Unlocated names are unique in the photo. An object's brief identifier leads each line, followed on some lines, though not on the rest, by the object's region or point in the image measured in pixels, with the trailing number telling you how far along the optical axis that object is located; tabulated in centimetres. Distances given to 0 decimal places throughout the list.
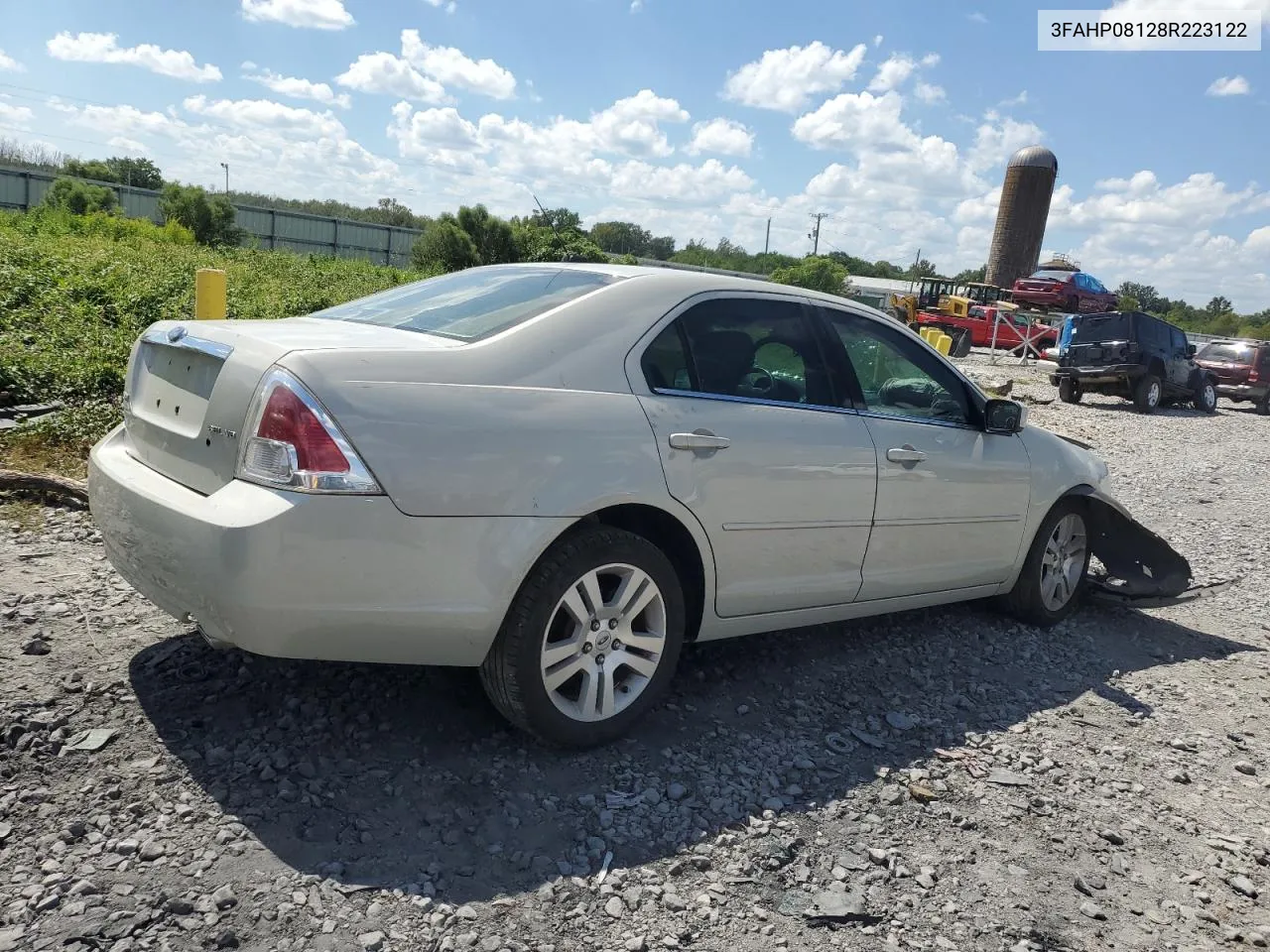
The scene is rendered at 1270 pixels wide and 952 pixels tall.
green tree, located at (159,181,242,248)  3278
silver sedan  289
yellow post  621
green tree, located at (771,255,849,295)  4281
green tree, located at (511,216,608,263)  3113
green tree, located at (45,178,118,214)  3123
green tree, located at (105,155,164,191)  6706
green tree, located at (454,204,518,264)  3225
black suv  2062
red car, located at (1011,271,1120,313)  3578
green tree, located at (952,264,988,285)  7140
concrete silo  4441
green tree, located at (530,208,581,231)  3566
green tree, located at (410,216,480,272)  3162
